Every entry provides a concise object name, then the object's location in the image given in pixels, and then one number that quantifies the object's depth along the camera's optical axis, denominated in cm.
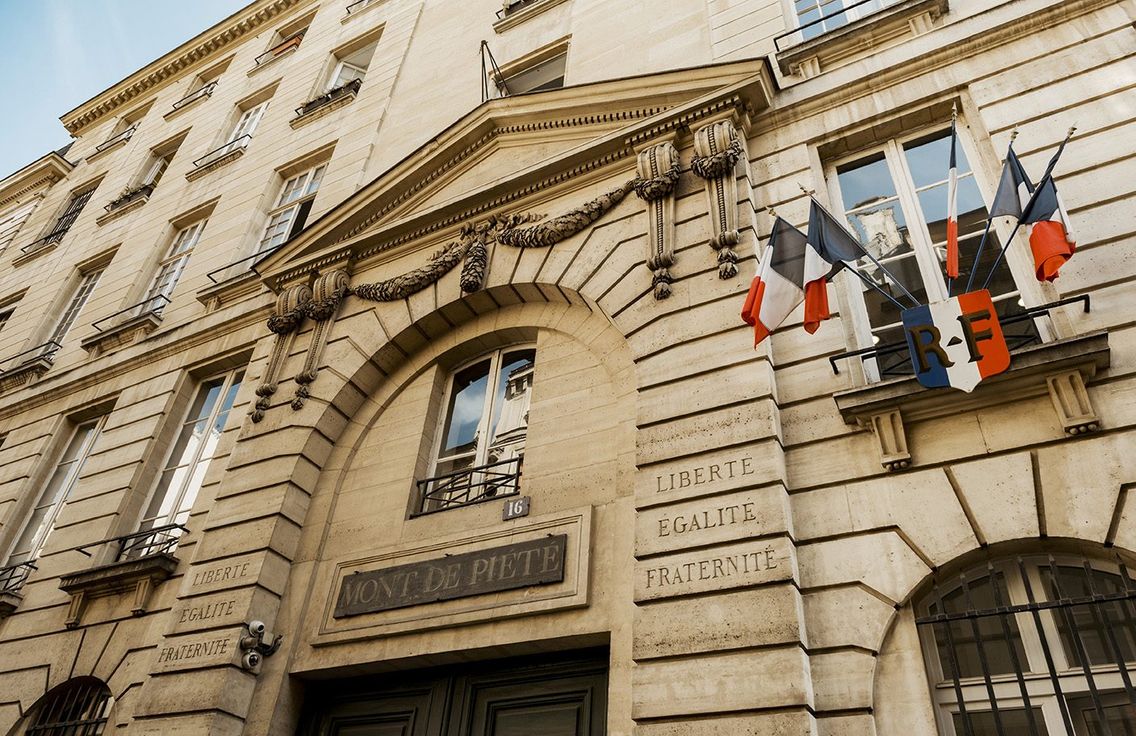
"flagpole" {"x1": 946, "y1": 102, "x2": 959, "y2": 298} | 633
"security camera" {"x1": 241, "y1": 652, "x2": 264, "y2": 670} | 786
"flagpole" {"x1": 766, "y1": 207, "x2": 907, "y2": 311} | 658
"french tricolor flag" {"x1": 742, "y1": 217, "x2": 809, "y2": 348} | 640
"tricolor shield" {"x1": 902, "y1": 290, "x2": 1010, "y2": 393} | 551
